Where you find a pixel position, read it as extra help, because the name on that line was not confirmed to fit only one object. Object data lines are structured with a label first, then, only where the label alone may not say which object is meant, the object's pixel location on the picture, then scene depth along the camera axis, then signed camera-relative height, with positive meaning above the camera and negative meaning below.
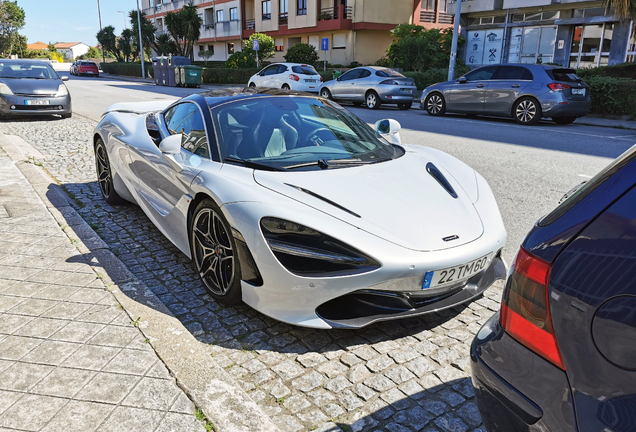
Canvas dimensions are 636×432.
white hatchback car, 21.47 -0.53
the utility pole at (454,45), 20.11 +0.80
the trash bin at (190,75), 31.52 -0.74
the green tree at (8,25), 70.88 +4.60
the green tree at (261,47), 36.03 +1.10
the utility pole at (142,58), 46.84 +0.33
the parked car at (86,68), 51.94 -0.71
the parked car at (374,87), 17.06 -0.73
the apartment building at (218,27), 48.50 +3.36
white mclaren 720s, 2.74 -0.84
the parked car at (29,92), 12.35 -0.76
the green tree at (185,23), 49.25 +3.58
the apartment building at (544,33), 22.53 +1.60
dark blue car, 1.28 -0.67
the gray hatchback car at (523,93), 12.91 -0.65
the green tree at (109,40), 69.50 +2.75
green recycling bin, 32.00 -0.77
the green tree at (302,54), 34.75 +0.65
